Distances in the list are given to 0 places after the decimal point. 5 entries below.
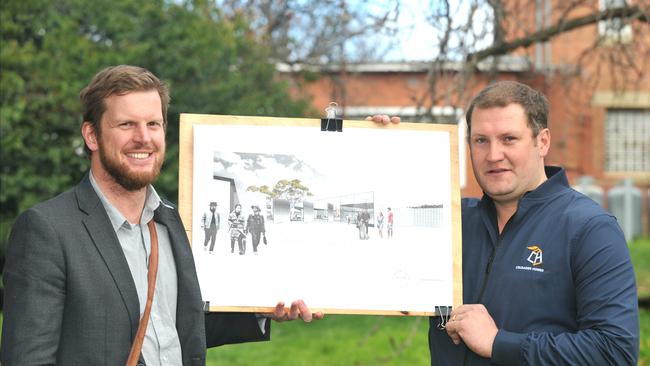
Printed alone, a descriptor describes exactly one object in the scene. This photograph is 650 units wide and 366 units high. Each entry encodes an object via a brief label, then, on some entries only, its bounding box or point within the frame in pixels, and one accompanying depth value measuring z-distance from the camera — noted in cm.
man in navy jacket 301
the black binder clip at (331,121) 349
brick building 1577
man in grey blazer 272
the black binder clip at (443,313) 339
